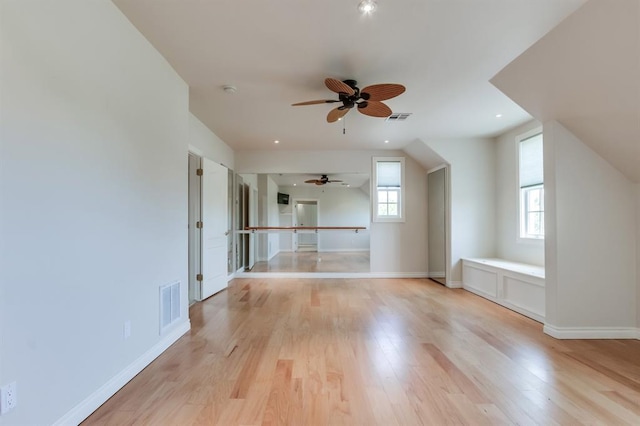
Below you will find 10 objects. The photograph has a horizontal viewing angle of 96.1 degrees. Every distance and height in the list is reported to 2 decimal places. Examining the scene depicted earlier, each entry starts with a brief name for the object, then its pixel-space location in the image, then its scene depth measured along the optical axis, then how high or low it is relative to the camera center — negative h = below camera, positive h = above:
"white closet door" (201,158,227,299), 4.41 -0.14
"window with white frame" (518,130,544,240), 4.22 +0.48
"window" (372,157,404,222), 6.05 +0.62
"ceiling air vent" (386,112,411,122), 4.05 +1.48
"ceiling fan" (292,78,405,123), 2.63 +1.21
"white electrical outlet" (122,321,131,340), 2.10 -0.81
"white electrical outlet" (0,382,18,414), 1.28 -0.81
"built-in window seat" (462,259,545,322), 3.52 -0.93
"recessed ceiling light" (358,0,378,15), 1.93 +1.44
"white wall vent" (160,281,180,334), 2.62 -0.81
